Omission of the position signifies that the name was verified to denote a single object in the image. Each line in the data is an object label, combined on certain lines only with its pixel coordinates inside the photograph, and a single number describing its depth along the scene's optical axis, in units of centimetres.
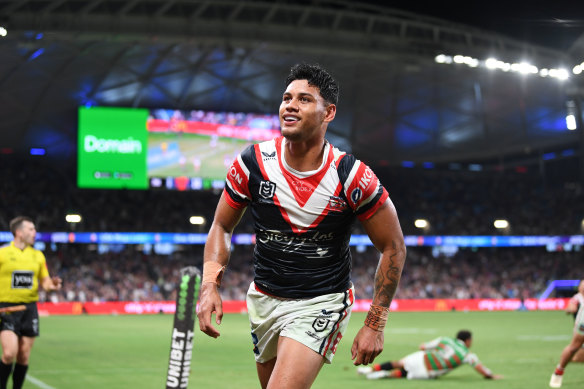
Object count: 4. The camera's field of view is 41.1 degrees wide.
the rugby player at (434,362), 1317
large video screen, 4244
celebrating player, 496
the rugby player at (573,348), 1184
